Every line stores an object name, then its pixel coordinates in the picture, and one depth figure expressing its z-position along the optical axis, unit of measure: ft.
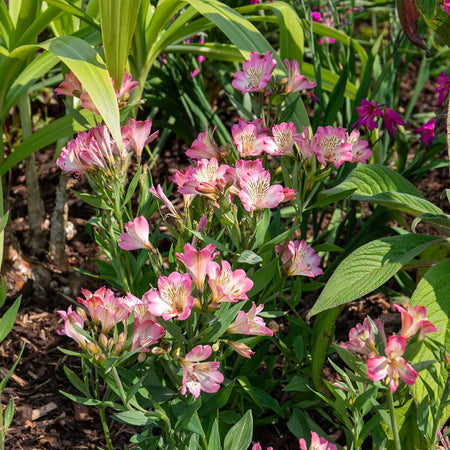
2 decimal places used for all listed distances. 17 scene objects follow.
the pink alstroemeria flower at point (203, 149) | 4.20
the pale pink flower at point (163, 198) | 4.03
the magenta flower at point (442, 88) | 5.20
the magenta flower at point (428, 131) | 5.29
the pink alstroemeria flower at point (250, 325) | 3.82
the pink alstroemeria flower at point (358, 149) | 4.22
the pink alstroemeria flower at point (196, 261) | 3.65
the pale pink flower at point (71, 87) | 4.49
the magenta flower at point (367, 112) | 5.09
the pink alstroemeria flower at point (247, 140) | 4.15
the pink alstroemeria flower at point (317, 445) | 3.83
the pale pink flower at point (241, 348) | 3.85
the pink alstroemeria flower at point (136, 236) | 3.98
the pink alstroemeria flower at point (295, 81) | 4.34
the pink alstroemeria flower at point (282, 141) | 4.10
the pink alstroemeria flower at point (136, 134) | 4.27
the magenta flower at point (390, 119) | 5.19
